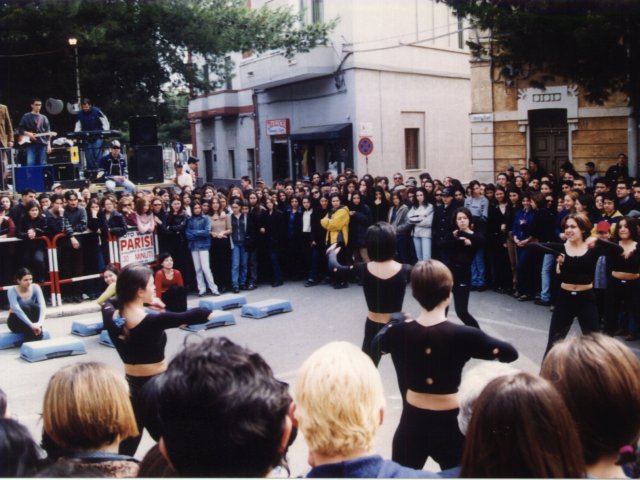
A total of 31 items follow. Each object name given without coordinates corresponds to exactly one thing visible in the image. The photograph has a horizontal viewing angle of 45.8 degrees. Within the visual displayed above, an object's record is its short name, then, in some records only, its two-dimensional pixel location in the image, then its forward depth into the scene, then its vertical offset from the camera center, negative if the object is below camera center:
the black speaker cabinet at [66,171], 18.84 -0.13
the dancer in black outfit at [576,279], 7.42 -1.34
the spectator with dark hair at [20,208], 12.74 -0.68
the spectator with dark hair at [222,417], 2.11 -0.73
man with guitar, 17.95 +0.74
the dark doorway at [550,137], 18.84 +0.16
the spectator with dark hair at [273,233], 14.44 -1.45
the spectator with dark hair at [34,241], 12.51 -1.21
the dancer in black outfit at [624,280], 9.03 -1.73
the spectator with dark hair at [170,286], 9.79 -1.63
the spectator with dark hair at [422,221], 13.99 -1.31
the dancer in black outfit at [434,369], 4.46 -1.32
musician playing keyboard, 19.44 +1.00
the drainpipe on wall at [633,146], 16.61 -0.12
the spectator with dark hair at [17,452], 2.84 -1.08
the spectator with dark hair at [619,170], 14.71 -0.57
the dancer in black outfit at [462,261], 8.83 -1.32
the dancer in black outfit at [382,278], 6.17 -1.03
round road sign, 17.88 +0.15
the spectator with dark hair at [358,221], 14.50 -1.32
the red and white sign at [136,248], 13.41 -1.52
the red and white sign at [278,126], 28.28 +1.13
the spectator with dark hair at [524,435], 2.27 -0.88
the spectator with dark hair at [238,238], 14.12 -1.49
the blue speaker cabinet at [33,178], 17.22 -0.24
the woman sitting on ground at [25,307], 10.55 -1.95
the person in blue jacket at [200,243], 13.72 -1.51
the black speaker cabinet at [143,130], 19.66 +0.84
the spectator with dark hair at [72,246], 12.88 -1.34
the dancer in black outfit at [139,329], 5.26 -1.16
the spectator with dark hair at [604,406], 2.54 -0.88
